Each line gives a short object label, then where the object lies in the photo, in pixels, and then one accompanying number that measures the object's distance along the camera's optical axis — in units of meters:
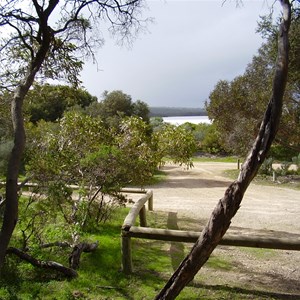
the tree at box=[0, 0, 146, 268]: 3.12
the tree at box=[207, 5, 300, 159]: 11.29
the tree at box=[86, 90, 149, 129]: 24.02
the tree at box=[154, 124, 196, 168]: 9.52
